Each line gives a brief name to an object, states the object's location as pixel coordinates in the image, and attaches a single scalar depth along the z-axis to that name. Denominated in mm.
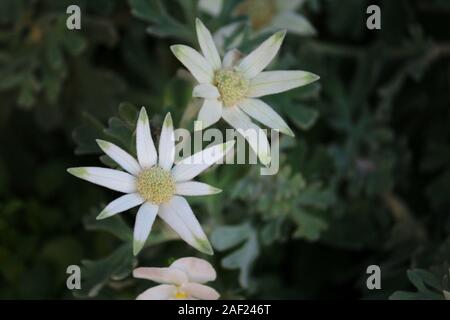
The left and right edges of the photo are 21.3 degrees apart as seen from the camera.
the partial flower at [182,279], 445
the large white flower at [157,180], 427
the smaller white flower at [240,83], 436
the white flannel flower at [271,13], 564
